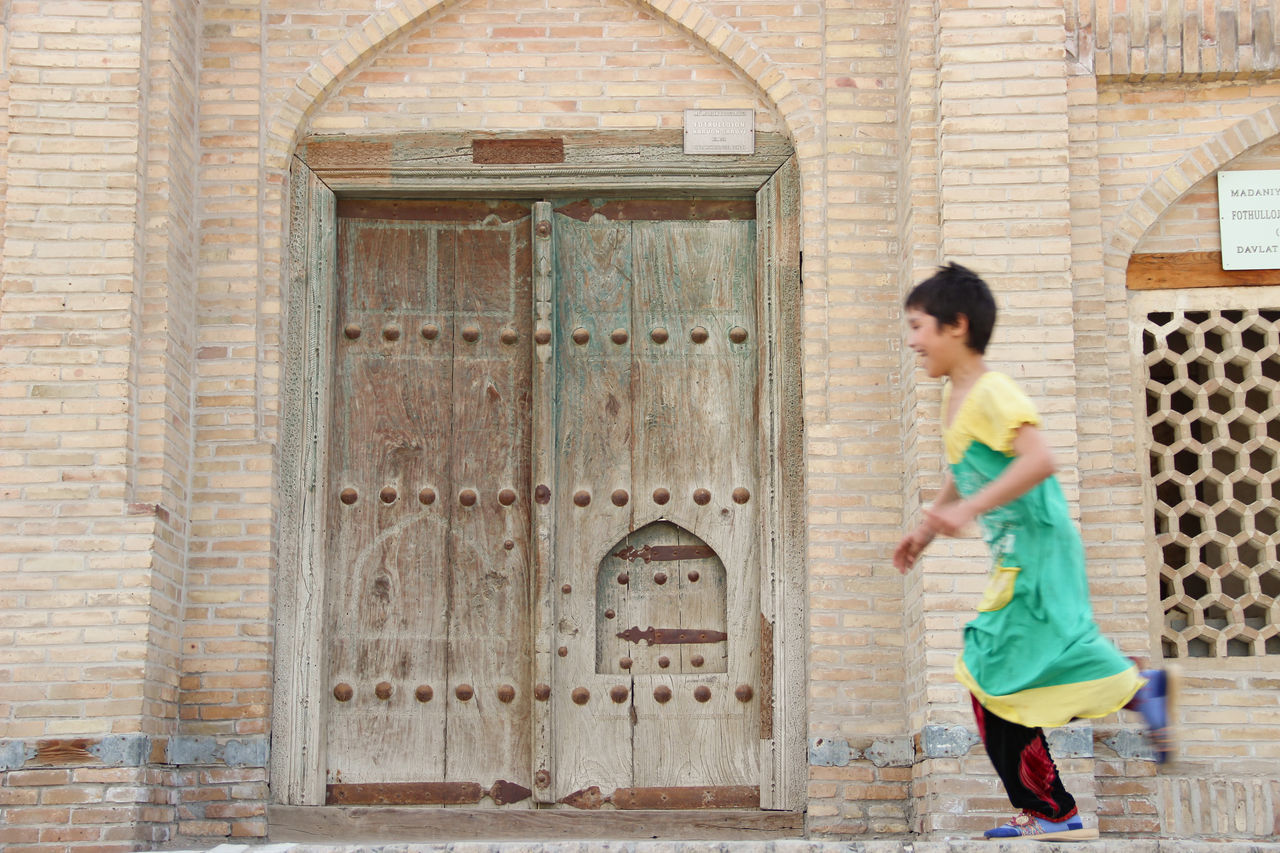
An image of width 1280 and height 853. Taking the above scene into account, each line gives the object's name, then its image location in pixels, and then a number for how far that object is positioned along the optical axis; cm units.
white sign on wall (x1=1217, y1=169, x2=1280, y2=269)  642
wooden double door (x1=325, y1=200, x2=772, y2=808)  646
